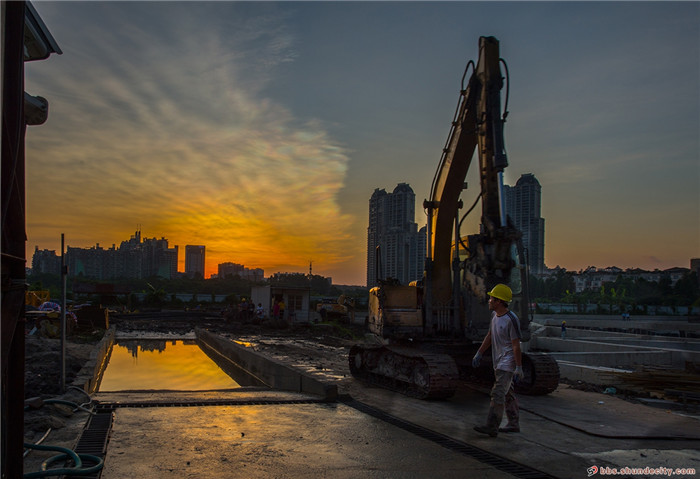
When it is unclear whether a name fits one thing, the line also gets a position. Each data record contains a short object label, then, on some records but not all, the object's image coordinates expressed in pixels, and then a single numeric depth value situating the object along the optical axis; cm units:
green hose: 500
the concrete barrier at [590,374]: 1321
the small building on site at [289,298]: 3825
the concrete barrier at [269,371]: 1037
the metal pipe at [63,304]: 904
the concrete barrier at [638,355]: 1717
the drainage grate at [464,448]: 600
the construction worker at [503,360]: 739
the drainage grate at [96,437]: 609
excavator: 1066
